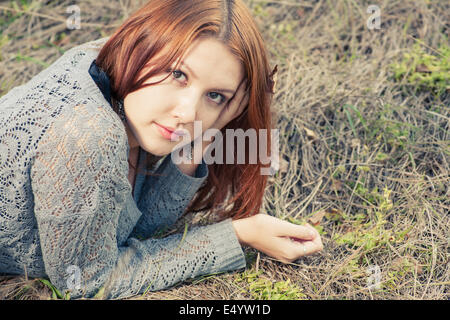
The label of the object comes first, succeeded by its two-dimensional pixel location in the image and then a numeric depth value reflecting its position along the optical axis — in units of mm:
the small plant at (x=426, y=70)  2830
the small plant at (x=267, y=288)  2004
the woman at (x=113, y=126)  1598
